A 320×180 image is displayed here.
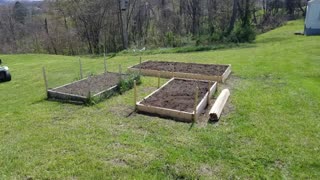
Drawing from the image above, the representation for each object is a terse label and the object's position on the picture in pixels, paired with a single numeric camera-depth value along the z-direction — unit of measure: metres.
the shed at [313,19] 18.01
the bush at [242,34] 15.41
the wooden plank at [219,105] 4.86
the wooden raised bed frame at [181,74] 7.47
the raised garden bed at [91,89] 6.00
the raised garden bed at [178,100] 5.03
